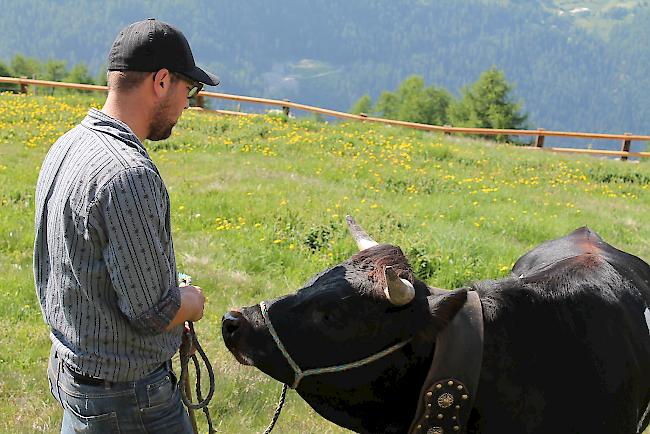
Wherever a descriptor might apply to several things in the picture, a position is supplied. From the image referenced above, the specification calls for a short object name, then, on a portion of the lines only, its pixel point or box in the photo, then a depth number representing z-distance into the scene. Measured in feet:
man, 8.32
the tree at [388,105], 323.00
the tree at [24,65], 271.53
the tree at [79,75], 259.19
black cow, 10.58
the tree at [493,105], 231.71
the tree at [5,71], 228.96
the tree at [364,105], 337.52
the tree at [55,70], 279.69
